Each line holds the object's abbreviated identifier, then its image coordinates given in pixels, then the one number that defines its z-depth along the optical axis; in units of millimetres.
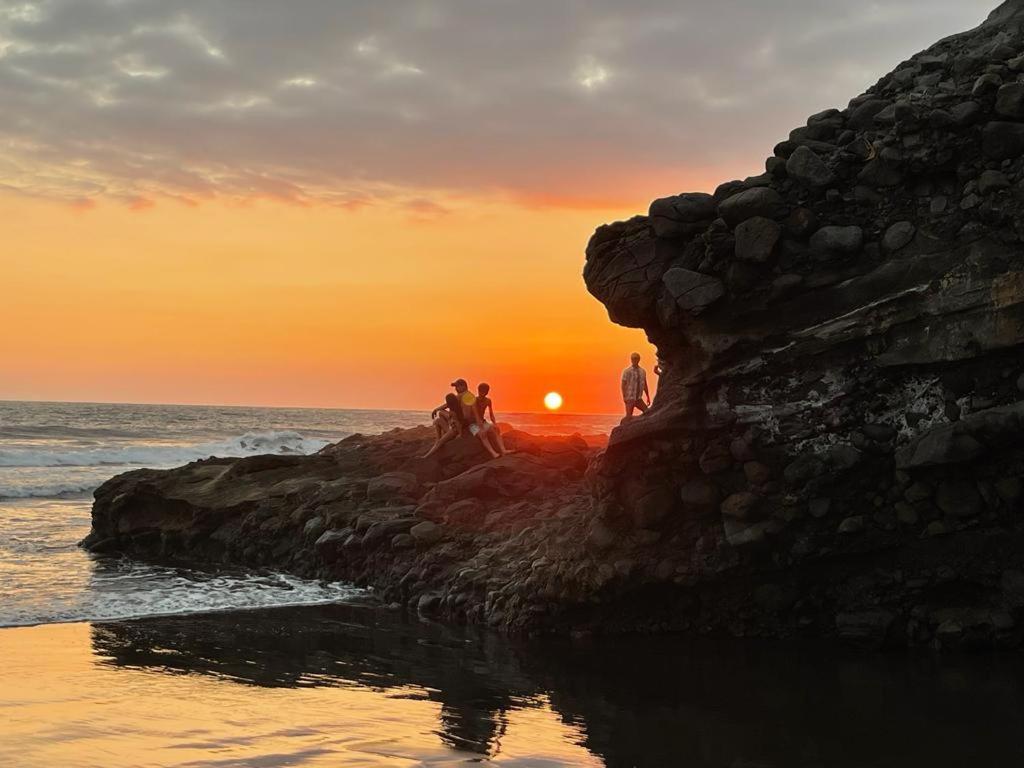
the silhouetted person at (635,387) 18641
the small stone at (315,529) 16859
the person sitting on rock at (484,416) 18406
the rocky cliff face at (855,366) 10344
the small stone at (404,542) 15242
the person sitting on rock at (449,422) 18672
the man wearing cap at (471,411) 18547
